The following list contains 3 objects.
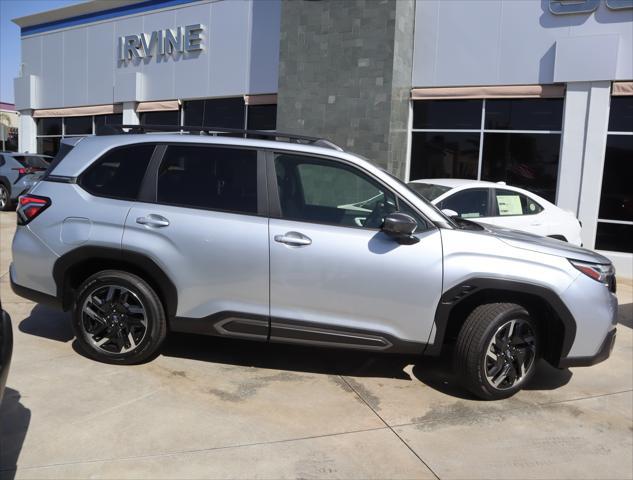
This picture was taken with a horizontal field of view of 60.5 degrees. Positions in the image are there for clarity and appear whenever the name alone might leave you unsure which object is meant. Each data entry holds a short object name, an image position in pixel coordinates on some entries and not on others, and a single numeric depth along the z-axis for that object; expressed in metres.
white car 7.50
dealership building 10.49
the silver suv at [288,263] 3.87
